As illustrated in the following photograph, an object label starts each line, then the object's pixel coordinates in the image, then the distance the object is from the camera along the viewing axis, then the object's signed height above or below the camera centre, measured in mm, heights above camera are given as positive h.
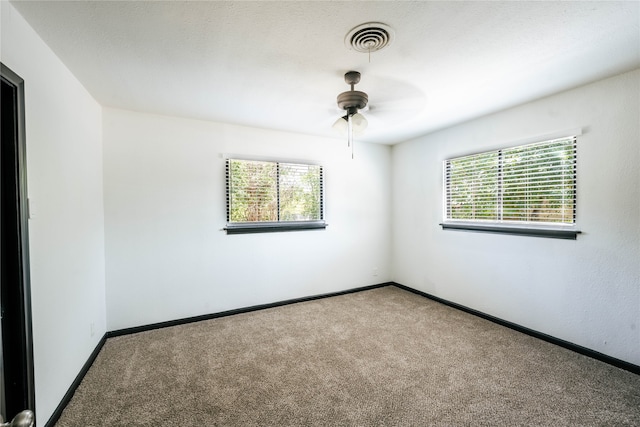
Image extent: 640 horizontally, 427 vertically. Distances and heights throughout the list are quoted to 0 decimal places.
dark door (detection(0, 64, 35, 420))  1364 -254
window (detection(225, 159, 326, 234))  3424 +166
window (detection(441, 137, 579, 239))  2557 +196
